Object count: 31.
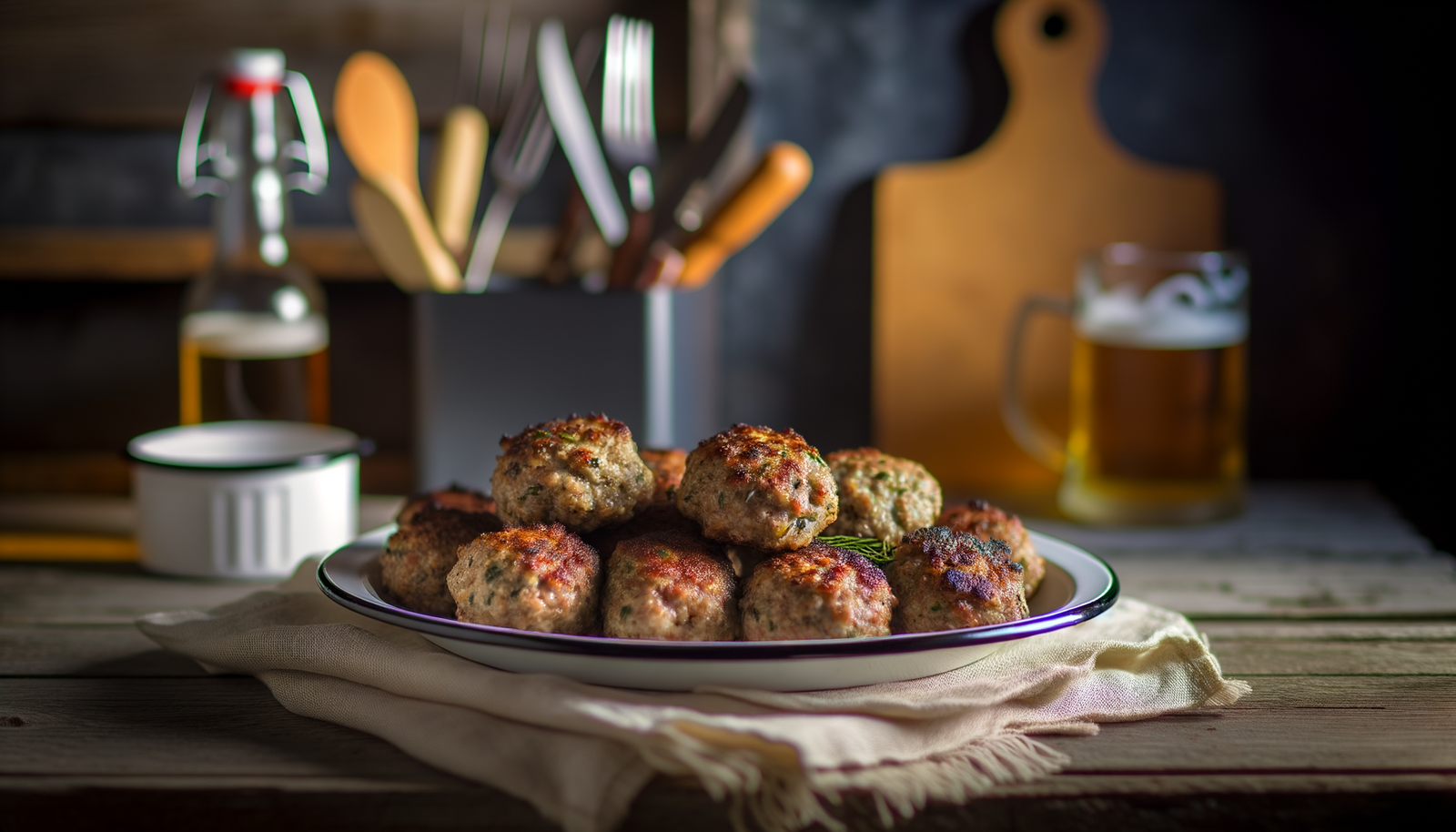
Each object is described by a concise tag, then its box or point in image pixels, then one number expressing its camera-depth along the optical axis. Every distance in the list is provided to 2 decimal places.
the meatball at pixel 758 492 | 0.89
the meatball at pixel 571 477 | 0.94
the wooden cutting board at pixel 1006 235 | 1.93
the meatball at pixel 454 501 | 1.12
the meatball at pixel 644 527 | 0.96
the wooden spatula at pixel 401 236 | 1.53
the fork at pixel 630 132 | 1.58
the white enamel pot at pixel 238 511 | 1.31
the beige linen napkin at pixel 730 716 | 0.75
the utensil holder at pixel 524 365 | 1.57
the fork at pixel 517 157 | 1.79
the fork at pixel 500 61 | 1.92
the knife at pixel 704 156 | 1.48
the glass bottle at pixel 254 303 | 1.59
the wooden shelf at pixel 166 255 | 1.94
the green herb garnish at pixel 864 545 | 0.99
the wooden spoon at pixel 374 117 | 1.65
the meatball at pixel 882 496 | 1.01
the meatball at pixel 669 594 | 0.84
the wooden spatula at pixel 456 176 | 1.72
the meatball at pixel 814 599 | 0.83
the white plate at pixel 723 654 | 0.79
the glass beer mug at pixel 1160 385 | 1.58
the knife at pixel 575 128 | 1.52
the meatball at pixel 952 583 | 0.88
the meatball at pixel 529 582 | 0.85
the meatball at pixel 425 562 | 0.97
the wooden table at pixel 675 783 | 0.76
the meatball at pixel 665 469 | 1.04
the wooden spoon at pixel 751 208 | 1.45
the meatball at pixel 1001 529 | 1.03
